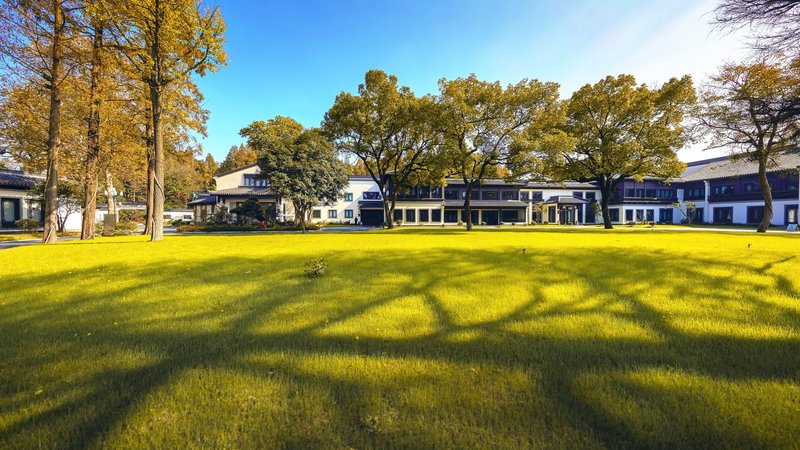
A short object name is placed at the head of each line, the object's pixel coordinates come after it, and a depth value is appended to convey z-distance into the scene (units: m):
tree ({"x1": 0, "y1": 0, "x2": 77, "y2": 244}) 14.33
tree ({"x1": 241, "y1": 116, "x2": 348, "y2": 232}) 24.16
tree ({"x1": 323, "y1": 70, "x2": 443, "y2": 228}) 27.14
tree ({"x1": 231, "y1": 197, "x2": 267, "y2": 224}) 31.72
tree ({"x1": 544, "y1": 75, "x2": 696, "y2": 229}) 25.80
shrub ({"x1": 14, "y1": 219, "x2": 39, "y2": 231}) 24.98
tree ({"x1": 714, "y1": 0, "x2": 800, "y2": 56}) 7.37
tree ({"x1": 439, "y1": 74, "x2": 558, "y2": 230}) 25.62
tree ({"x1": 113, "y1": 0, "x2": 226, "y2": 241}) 14.66
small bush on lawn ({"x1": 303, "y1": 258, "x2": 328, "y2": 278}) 7.64
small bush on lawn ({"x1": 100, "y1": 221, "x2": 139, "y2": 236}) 22.95
